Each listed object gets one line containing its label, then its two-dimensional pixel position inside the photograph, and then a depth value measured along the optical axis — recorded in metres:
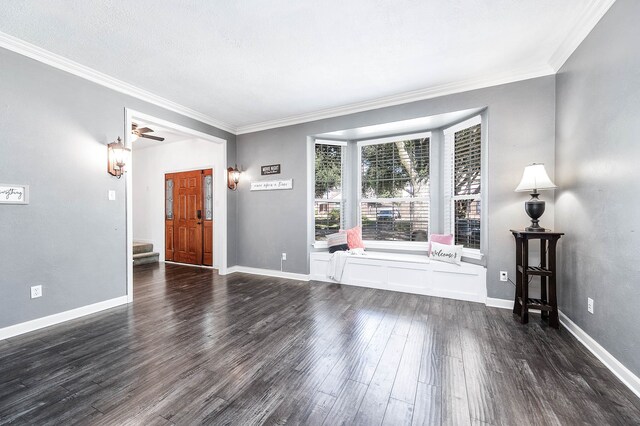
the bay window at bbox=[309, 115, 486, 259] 3.78
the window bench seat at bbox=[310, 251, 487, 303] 3.41
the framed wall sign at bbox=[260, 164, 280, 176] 4.82
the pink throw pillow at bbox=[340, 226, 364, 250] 4.55
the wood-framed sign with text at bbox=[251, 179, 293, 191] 4.71
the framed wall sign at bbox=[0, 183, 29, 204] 2.46
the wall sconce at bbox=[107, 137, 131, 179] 3.24
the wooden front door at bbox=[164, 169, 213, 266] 5.71
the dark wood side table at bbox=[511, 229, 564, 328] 2.62
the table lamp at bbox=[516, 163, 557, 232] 2.69
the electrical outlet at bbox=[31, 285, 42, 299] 2.63
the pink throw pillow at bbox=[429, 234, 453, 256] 3.92
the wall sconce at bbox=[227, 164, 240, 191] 5.06
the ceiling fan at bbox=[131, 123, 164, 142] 4.27
